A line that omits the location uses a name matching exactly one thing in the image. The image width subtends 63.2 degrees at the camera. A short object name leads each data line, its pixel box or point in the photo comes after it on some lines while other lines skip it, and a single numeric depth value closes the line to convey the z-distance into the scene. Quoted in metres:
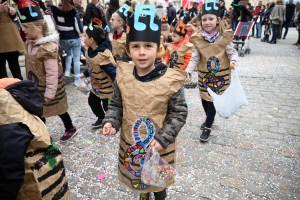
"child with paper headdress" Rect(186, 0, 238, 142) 2.99
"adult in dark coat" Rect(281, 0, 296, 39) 11.84
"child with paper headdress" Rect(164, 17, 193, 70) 4.17
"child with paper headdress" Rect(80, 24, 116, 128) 3.11
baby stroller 8.71
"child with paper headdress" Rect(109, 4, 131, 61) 4.15
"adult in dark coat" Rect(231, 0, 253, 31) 8.62
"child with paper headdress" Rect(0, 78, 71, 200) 1.14
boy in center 1.65
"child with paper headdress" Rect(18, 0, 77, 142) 2.66
